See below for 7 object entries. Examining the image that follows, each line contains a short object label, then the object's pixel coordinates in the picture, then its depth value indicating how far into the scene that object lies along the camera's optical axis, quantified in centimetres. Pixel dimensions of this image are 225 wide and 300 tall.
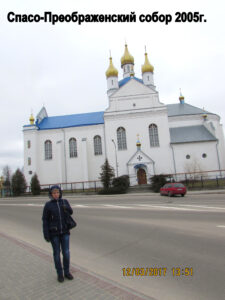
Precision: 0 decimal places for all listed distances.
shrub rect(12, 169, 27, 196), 3591
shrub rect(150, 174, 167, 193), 2558
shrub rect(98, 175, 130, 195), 2708
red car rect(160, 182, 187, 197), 1945
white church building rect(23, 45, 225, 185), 3381
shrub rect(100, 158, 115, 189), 2839
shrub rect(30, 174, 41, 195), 3366
